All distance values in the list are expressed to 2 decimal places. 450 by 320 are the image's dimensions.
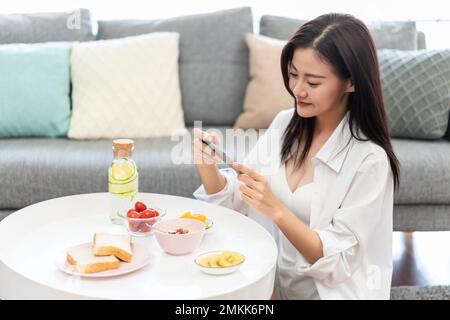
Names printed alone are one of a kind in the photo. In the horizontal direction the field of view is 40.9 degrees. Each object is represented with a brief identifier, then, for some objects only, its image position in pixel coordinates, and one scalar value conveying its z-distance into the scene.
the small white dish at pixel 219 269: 1.25
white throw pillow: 2.54
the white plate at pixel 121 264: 1.22
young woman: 1.44
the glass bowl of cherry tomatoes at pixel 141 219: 1.45
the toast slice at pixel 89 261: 1.23
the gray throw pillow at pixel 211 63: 2.80
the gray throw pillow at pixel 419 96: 2.50
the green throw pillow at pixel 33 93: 2.49
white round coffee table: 1.18
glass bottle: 1.53
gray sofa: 2.24
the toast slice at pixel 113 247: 1.28
